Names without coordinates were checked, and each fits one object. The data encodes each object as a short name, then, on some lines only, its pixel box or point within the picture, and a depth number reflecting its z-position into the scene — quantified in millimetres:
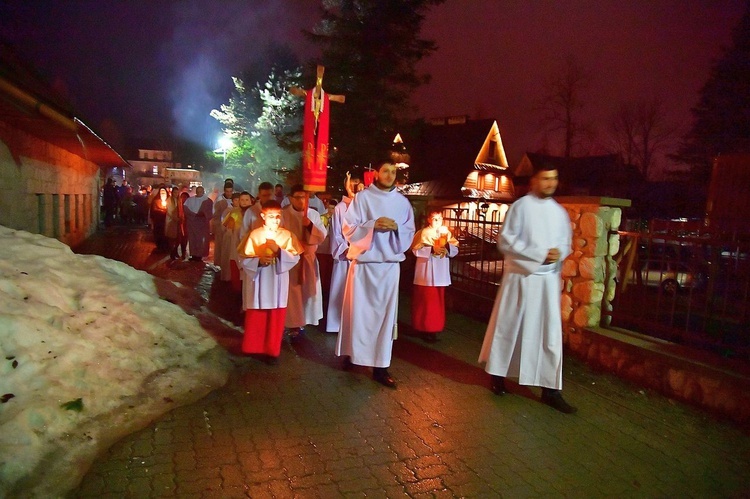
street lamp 42266
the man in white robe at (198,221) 13602
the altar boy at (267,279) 5602
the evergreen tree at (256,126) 36719
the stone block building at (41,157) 6906
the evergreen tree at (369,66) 19047
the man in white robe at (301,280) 6848
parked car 5508
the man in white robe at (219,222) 11117
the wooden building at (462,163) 32656
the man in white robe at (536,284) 4797
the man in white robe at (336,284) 6266
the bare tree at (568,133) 36688
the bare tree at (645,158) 36312
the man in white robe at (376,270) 5305
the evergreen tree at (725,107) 28844
